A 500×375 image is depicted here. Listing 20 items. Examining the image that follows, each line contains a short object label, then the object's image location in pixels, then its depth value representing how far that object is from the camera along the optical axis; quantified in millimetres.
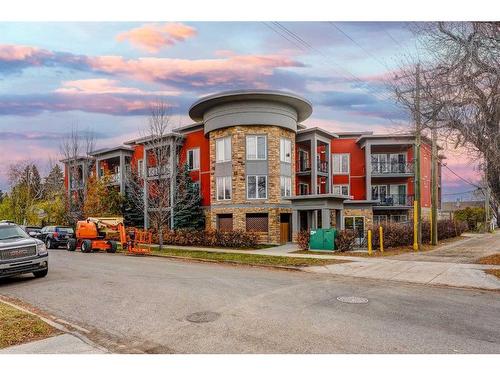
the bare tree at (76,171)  38478
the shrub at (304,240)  22625
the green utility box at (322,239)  21703
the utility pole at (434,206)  25109
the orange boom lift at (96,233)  24000
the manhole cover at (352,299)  9477
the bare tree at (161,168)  25719
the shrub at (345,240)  21438
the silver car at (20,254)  12211
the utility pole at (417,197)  22253
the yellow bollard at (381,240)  21228
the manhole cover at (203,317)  7683
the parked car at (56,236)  27656
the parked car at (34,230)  30534
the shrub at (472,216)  48562
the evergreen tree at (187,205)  31250
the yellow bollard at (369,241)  20116
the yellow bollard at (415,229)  22234
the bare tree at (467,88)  11875
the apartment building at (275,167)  29281
